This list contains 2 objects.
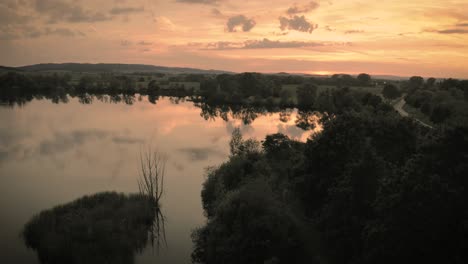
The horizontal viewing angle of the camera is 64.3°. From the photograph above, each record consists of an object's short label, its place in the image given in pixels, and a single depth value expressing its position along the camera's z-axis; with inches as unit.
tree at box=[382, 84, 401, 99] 3619.6
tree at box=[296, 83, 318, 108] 3629.4
